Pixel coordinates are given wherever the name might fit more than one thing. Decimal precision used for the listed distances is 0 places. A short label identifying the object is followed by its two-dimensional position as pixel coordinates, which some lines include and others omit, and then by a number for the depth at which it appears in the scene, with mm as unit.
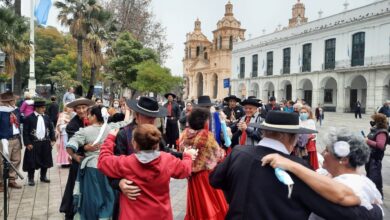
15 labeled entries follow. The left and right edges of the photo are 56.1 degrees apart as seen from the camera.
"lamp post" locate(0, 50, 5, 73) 10398
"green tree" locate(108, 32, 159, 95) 27797
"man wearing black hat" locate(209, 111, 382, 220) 2229
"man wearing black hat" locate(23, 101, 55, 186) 7446
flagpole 18131
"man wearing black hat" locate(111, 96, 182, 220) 3568
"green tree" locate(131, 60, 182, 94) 25875
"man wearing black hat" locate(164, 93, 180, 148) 12156
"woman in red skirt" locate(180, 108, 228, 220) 4813
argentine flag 19844
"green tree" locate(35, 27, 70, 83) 44084
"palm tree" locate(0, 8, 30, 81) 12742
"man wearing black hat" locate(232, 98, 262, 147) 6113
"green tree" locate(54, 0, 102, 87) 23953
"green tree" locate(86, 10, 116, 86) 24609
